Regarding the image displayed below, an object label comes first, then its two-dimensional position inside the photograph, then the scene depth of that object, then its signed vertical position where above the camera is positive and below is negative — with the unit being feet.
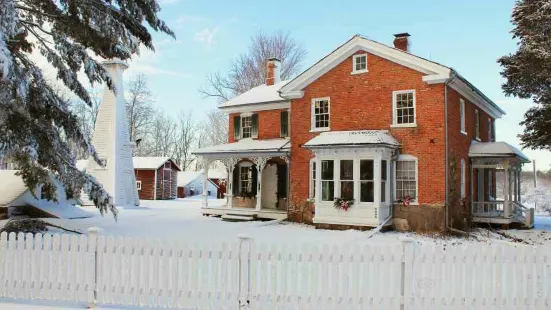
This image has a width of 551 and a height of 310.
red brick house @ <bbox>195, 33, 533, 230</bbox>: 58.34 +4.07
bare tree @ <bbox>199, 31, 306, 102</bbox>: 142.00 +33.94
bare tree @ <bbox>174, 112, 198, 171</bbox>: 238.48 +17.08
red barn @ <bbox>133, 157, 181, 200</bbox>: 138.21 +0.11
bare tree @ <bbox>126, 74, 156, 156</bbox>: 175.32 +26.12
